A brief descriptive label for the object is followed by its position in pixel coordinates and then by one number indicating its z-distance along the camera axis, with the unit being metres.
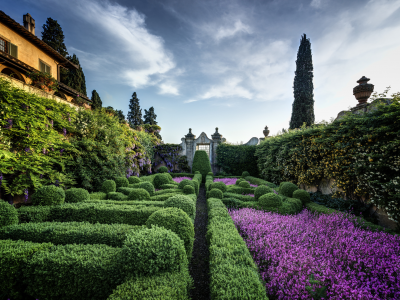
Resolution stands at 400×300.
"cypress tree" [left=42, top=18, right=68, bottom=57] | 15.81
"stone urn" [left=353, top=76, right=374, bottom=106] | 6.11
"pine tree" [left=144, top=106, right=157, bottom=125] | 31.22
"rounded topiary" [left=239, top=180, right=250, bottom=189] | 7.90
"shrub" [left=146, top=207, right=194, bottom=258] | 2.65
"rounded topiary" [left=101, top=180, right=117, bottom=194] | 5.86
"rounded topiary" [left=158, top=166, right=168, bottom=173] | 13.58
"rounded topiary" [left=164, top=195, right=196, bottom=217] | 3.62
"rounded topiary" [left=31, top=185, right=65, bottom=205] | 4.04
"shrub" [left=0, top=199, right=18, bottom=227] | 3.11
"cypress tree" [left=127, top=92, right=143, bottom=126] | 31.23
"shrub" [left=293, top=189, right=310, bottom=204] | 5.62
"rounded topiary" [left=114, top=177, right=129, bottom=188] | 6.77
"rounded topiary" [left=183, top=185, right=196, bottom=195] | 6.25
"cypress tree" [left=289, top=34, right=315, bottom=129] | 14.91
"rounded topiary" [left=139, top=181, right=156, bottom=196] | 6.09
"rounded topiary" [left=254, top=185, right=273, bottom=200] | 5.84
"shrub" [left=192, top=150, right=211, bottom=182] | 13.95
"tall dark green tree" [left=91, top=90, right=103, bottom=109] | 23.25
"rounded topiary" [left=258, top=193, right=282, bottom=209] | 4.90
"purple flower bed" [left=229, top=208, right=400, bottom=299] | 2.02
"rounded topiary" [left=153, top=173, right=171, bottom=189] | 8.23
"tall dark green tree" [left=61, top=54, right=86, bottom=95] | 17.11
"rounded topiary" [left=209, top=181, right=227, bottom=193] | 6.89
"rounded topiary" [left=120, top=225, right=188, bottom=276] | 1.86
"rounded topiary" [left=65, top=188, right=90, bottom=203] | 4.58
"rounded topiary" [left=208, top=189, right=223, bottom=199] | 6.02
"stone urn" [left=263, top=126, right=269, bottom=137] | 17.58
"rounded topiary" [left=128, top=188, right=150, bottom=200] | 5.29
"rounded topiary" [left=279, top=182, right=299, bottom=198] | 6.14
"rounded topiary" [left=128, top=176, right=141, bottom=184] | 7.64
